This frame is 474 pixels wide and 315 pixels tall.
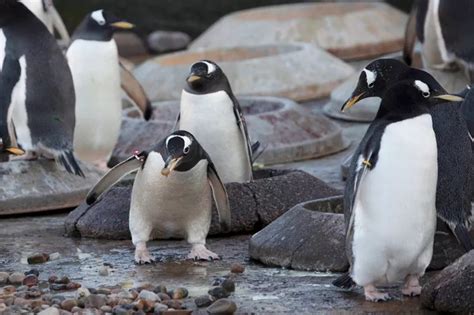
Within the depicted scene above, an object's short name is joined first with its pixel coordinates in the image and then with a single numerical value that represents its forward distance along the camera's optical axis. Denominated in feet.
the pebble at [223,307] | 36.09
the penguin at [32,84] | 53.36
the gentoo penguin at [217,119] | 49.26
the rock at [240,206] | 47.01
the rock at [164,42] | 117.08
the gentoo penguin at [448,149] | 39.45
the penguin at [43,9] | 63.00
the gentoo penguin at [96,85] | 63.10
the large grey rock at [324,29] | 96.89
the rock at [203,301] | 37.04
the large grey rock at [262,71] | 79.77
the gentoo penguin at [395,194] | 36.29
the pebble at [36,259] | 43.70
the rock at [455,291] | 35.53
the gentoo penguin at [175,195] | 43.04
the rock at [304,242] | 40.65
